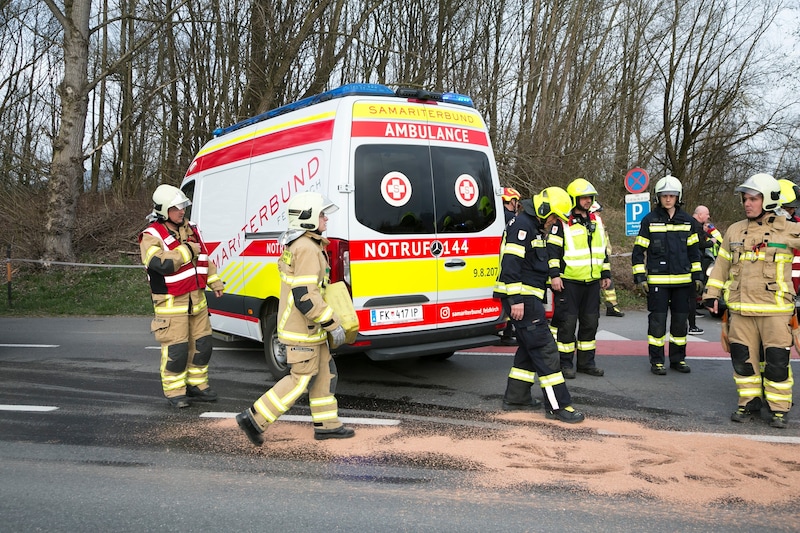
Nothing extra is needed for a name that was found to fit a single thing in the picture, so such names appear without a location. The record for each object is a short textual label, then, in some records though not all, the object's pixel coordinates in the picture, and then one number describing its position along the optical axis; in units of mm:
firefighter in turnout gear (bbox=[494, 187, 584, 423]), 4910
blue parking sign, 12273
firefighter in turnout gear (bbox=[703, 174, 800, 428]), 4816
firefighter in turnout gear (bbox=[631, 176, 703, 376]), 6383
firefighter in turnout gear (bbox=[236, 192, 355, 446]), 4273
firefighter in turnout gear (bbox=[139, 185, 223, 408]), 5207
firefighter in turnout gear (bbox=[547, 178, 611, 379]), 6324
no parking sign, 12298
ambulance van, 5164
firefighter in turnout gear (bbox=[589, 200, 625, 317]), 6981
